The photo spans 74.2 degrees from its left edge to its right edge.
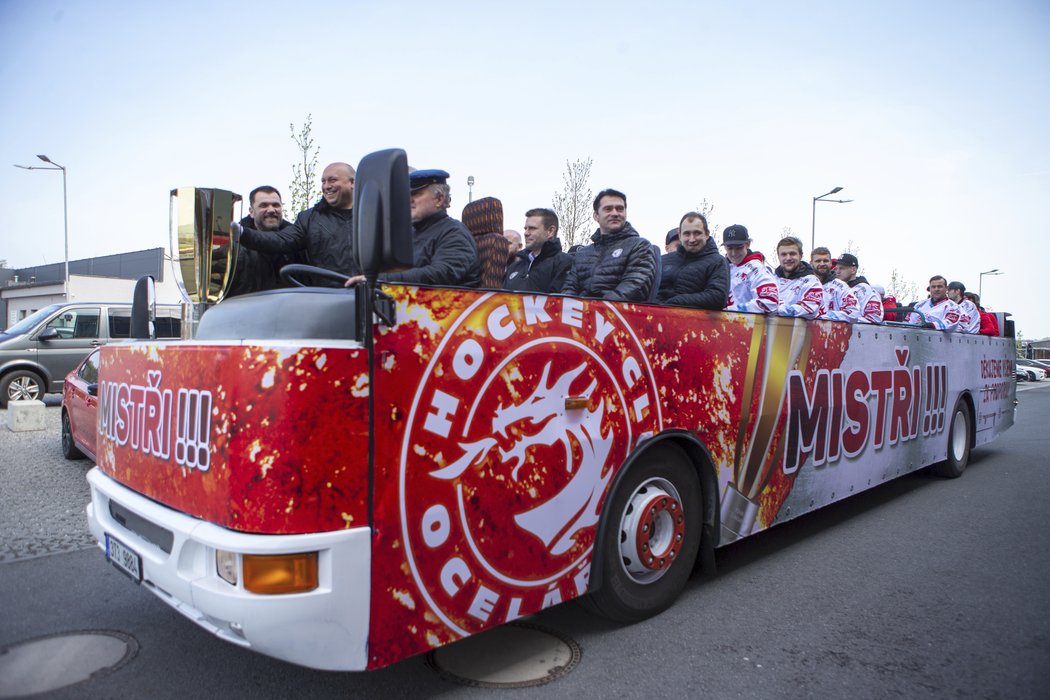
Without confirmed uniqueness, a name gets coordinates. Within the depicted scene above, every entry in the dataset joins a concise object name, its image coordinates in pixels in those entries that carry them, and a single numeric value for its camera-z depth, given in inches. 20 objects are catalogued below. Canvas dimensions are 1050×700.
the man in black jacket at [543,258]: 226.4
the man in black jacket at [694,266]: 191.5
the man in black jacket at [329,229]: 153.7
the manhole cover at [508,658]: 116.4
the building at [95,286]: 1561.3
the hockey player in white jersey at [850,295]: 304.0
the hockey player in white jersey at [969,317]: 346.9
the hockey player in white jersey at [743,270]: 231.3
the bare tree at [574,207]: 802.2
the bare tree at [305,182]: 576.1
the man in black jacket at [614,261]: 171.3
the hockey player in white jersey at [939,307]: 329.1
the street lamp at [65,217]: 1285.7
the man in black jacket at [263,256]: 144.3
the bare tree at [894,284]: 1654.3
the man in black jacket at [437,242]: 132.9
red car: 262.2
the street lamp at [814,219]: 1021.8
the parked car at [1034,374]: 1706.4
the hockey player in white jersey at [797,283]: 259.0
